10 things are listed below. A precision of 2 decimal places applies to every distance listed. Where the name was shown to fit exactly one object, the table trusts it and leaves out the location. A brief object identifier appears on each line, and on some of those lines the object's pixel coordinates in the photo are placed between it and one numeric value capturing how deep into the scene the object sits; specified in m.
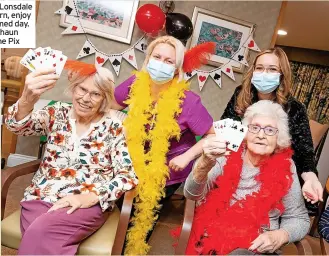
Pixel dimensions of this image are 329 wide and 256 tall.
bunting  3.46
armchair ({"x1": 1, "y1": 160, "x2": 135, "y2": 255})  1.59
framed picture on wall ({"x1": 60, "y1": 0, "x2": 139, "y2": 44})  3.44
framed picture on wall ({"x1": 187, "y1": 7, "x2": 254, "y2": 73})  3.65
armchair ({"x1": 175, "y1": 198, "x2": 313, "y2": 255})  1.59
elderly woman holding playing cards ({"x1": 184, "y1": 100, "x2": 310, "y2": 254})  1.69
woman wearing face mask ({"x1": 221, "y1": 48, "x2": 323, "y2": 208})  1.95
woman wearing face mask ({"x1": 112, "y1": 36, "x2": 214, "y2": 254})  2.01
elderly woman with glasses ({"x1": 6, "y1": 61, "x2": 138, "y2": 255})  1.64
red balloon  3.33
